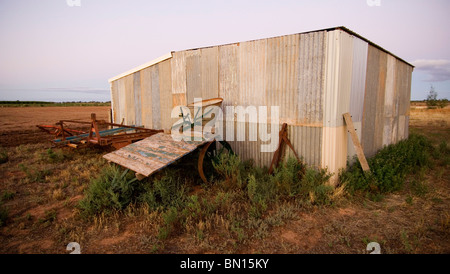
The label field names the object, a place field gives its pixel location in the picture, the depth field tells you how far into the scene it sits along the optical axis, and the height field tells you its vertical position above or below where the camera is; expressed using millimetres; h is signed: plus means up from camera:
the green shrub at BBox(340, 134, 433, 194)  5547 -1540
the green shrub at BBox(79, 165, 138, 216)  4773 -1748
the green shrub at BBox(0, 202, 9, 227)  4502 -1991
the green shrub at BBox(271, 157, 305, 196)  5277 -1539
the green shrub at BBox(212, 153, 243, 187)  5641 -1399
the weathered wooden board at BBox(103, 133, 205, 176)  4885 -960
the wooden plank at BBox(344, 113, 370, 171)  5613 -718
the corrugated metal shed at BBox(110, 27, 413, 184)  5480 +745
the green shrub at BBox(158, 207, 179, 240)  3825 -1920
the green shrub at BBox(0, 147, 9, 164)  8844 -1708
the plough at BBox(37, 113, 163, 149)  7078 -853
